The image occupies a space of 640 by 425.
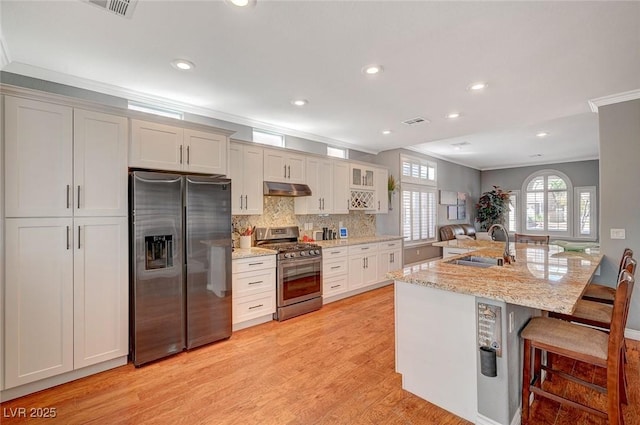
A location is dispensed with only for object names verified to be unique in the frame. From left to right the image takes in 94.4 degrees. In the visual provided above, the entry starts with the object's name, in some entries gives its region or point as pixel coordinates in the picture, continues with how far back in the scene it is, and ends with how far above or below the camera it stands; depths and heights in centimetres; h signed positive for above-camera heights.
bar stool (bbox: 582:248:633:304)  267 -75
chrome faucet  269 -39
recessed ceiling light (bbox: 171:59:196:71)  264 +137
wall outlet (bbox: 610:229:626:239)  344 -24
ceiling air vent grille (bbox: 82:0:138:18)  190 +137
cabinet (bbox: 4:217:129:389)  226 -66
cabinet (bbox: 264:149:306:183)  420 +70
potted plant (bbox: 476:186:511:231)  955 +21
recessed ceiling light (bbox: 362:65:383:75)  275 +137
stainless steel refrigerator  275 -48
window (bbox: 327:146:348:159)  576 +123
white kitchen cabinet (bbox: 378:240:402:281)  543 -82
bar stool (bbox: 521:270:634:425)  160 -79
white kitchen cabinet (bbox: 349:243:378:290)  492 -89
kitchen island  182 -76
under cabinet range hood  414 +37
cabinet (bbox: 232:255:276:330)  354 -95
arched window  884 +31
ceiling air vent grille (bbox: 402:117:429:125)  434 +139
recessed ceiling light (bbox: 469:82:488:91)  313 +137
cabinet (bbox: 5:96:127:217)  227 +45
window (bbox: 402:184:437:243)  679 +1
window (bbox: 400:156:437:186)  676 +104
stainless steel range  390 -82
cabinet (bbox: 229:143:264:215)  385 +48
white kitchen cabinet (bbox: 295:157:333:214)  476 +42
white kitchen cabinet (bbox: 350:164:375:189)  544 +71
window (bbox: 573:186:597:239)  839 +2
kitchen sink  289 -48
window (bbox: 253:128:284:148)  454 +121
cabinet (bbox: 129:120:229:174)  285 +69
